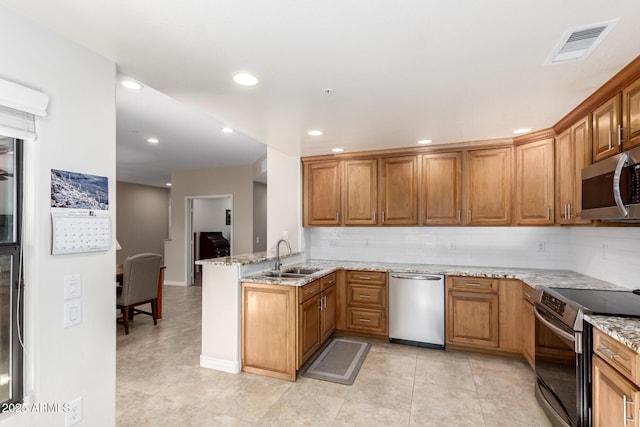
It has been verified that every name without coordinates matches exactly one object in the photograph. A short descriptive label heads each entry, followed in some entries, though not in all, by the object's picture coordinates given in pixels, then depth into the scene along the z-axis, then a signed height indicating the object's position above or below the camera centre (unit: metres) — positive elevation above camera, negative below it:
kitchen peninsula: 2.93 -0.68
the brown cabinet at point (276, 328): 2.81 -1.03
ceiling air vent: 1.50 +0.91
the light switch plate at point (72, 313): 1.56 -0.49
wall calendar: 1.53 +0.02
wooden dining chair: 4.00 -0.89
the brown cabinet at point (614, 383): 1.38 -0.81
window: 1.39 -0.27
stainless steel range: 1.79 -0.82
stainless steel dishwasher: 3.46 -1.04
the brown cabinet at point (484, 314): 3.21 -1.04
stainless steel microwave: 1.69 +0.17
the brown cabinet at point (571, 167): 2.50 +0.44
